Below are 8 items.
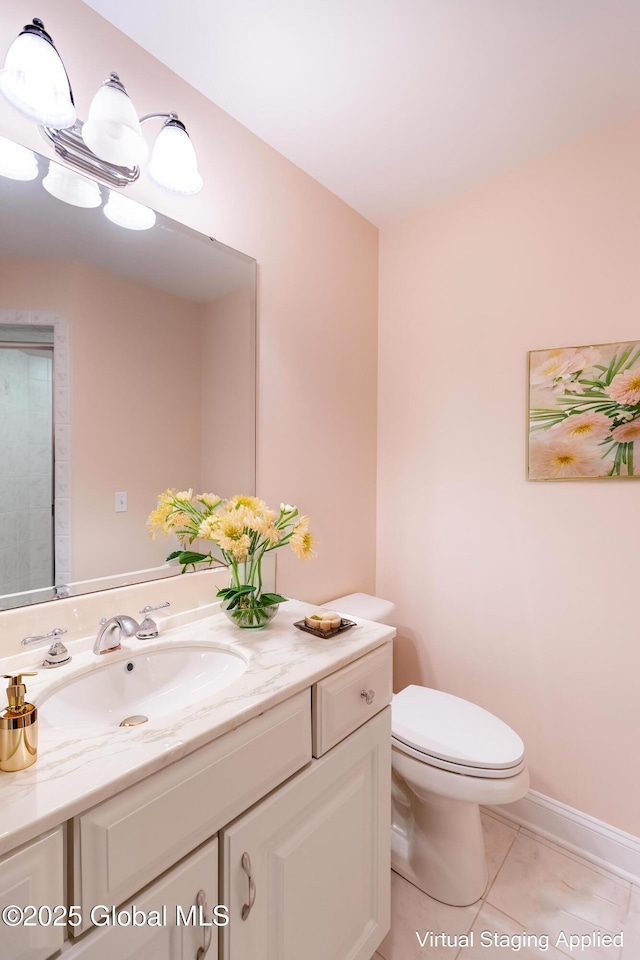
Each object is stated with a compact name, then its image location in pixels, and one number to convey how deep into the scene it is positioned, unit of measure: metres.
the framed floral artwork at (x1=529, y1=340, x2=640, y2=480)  1.48
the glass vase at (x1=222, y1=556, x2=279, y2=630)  1.17
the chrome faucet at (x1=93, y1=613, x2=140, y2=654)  0.99
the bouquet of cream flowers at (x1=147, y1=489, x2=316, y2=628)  1.14
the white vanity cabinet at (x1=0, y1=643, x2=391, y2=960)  0.60
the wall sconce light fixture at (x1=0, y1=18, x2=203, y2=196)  0.86
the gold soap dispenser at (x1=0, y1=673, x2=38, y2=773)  0.62
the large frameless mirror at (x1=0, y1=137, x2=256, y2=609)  0.98
